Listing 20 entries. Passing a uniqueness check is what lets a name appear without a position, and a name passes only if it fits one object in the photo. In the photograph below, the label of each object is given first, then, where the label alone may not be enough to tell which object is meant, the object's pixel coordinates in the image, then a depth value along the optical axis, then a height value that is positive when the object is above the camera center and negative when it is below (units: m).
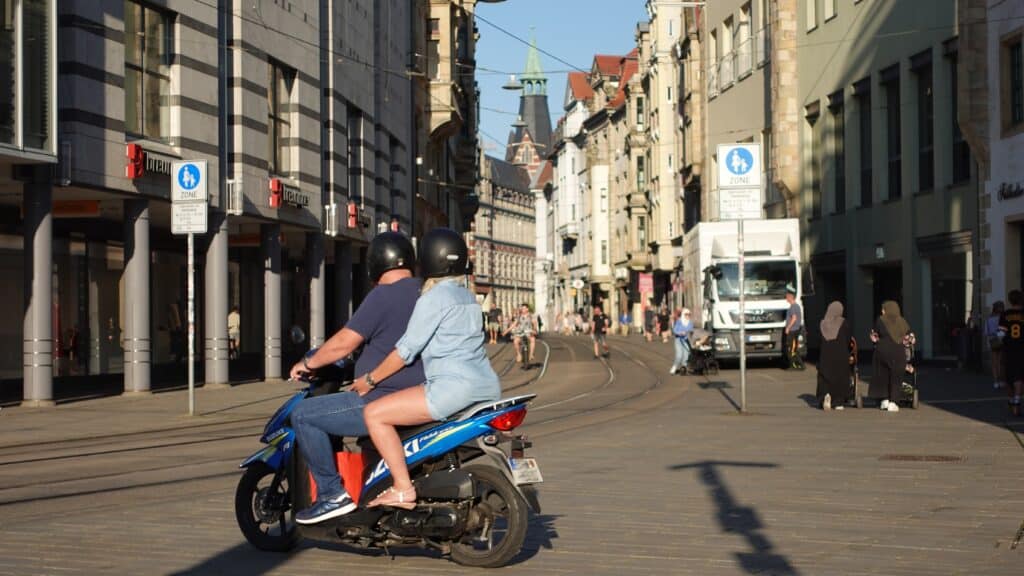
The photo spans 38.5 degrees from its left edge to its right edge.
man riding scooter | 7.68 -0.42
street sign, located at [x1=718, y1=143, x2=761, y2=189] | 20.09 +1.92
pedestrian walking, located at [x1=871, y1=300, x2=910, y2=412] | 21.27 -0.73
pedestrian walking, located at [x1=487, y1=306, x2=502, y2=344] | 70.88 -1.01
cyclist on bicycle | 38.75 -0.49
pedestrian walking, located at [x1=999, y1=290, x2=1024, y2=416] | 19.80 -0.61
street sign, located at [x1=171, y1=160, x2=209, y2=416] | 20.41 +1.55
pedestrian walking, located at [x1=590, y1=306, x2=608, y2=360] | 44.00 -0.66
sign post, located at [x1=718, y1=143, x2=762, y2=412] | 20.08 +1.70
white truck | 35.41 +0.57
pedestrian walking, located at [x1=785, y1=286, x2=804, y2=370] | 33.78 -0.56
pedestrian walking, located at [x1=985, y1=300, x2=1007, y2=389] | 25.28 -0.71
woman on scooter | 7.53 -0.34
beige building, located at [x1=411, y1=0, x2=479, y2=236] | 62.53 +9.69
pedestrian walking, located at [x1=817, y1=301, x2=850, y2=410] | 21.42 -0.83
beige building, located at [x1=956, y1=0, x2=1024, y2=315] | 29.70 +3.72
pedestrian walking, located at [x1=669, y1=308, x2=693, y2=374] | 34.62 -0.90
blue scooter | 7.50 -0.93
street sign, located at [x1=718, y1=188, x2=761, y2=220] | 20.06 +1.43
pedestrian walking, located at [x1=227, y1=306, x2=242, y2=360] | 42.62 -0.67
